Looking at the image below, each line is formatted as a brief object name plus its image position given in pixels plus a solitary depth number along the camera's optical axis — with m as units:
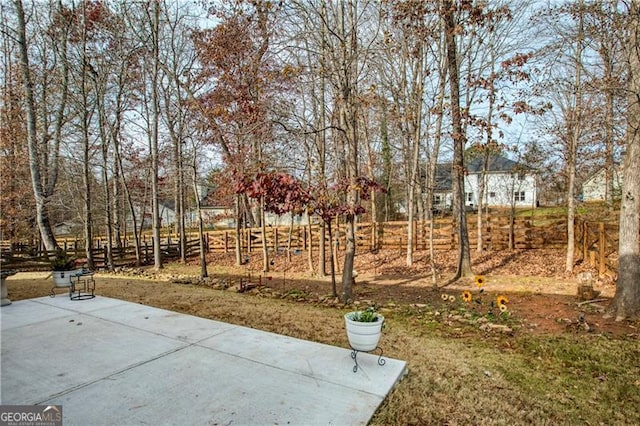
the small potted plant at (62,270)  6.98
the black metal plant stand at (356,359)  3.14
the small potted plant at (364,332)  3.13
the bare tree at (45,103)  10.91
